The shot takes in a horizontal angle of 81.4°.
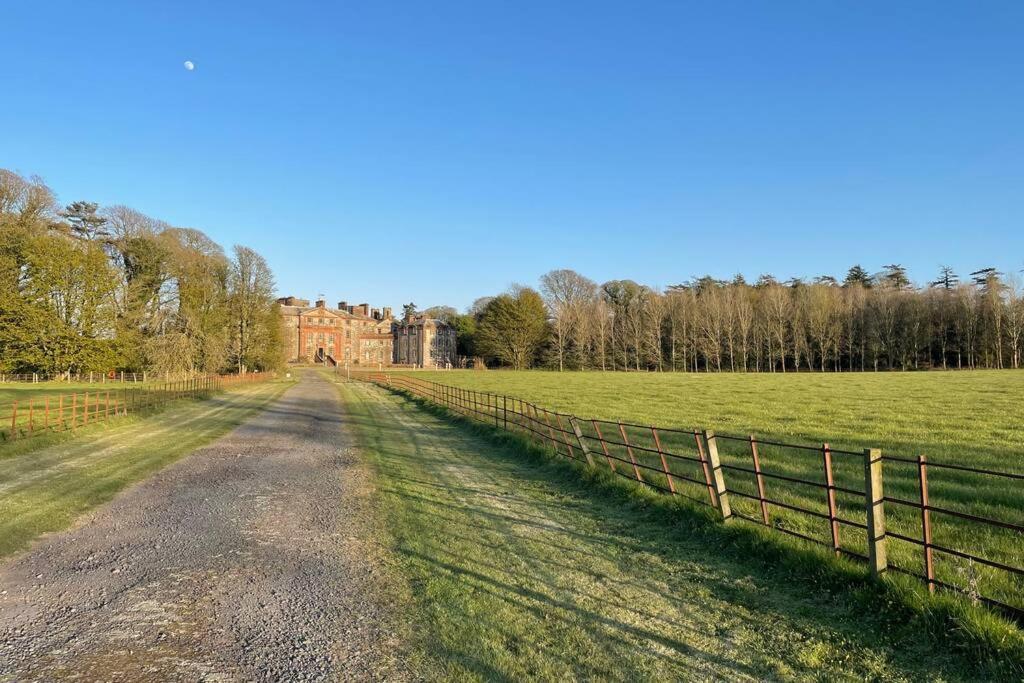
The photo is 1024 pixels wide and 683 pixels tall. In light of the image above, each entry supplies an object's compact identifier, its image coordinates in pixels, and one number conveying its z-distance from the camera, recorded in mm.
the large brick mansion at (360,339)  142625
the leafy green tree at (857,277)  122562
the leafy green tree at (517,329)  108125
